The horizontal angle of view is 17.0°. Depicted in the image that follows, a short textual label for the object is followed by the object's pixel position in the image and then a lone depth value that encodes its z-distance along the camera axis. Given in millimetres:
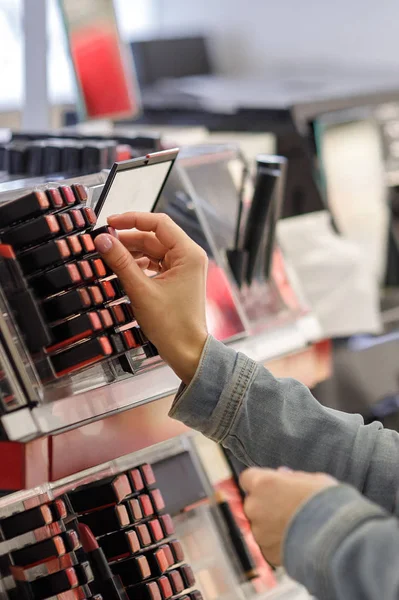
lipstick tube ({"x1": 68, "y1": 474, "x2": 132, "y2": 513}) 1438
